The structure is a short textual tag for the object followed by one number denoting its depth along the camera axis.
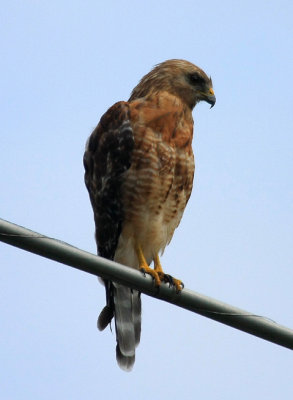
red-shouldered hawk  12.16
